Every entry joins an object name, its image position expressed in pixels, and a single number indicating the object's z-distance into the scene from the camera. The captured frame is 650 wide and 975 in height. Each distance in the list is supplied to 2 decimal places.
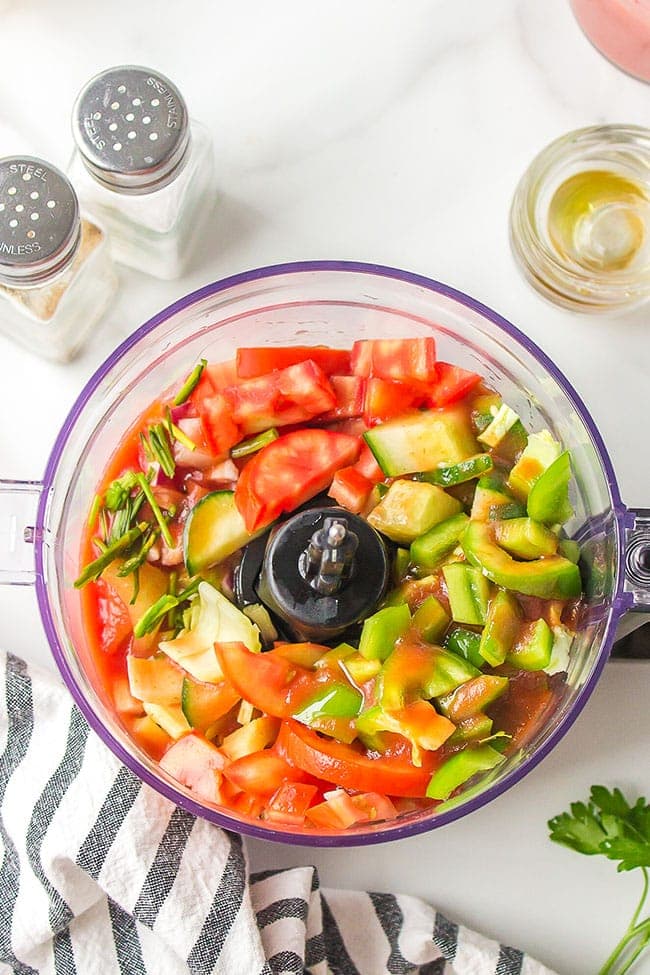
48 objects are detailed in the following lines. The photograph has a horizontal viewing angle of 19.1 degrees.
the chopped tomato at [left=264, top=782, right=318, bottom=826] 0.63
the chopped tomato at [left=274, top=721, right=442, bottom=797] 0.62
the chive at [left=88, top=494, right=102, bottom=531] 0.65
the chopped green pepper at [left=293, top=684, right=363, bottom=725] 0.61
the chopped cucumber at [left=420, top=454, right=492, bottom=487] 0.63
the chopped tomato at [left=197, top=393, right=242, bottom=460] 0.64
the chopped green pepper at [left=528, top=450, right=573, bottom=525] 0.61
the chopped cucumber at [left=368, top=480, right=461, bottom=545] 0.63
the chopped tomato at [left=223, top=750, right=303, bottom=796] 0.63
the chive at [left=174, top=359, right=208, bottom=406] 0.65
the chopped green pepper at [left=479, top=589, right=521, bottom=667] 0.61
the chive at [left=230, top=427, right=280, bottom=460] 0.65
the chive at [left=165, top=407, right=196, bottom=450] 0.64
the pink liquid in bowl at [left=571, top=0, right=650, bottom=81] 0.71
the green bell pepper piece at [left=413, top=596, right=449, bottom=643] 0.62
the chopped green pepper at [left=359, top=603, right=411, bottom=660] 0.61
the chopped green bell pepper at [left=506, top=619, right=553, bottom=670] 0.61
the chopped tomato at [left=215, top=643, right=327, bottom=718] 0.62
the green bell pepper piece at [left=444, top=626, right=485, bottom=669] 0.62
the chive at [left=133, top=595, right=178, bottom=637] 0.63
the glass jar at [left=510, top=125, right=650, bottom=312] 0.71
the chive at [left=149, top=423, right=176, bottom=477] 0.64
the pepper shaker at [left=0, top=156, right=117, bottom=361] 0.66
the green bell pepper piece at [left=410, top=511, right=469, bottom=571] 0.62
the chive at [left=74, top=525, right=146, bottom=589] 0.63
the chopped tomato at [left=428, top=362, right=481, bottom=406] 0.65
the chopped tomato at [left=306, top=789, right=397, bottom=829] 0.62
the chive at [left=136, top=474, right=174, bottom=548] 0.63
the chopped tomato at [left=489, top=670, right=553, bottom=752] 0.64
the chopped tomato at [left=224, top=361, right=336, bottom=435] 0.64
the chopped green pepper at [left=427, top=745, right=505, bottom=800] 0.61
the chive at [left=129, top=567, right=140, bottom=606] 0.64
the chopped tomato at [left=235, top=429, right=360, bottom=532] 0.64
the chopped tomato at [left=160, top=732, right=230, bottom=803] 0.64
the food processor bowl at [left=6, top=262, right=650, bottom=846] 0.64
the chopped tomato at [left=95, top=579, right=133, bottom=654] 0.65
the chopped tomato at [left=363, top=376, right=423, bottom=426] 0.65
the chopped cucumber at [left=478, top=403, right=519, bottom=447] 0.64
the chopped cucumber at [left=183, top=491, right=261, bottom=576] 0.64
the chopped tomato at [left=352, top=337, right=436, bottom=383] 0.65
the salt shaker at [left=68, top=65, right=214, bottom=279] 0.66
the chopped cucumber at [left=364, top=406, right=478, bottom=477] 0.63
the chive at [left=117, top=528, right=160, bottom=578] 0.63
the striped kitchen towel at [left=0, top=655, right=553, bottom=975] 0.67
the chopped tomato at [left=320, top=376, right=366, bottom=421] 0.65
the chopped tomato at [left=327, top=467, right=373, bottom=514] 0.64
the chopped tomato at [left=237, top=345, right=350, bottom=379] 0.66
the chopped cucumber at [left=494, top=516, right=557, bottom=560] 0.61
